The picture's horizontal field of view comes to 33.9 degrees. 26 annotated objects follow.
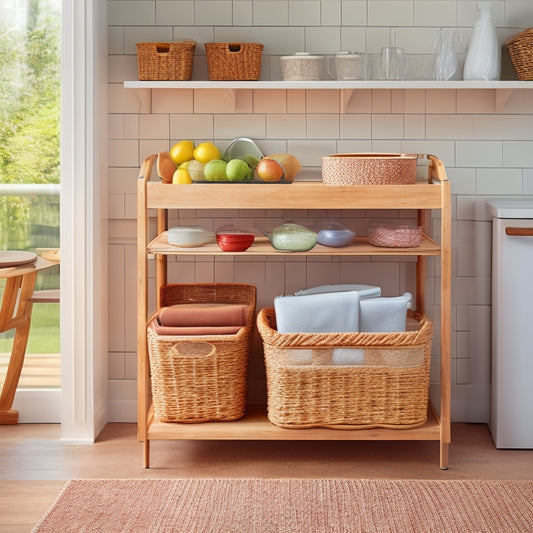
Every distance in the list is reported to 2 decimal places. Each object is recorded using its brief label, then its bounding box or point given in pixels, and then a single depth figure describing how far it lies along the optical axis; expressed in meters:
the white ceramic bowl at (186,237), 3.23
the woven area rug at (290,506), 2.73
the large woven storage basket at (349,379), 3.14
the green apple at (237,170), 3.26
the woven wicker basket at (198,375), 3.20
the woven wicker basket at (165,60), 3.43
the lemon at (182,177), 3.33
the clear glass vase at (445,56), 3.48
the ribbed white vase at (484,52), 3.45
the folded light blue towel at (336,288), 3.41
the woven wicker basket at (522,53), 3.40
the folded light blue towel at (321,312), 3.17
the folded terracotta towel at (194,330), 3.22
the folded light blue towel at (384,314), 3.19
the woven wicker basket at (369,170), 3.19
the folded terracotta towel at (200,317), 3.28
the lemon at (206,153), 3.49
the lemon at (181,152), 3.54
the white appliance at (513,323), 3.37
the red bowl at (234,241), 3.19
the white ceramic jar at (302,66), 3.43
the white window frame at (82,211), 3.40
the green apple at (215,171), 3.27
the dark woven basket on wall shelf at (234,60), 3.43
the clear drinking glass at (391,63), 3.49
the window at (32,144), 3.59
